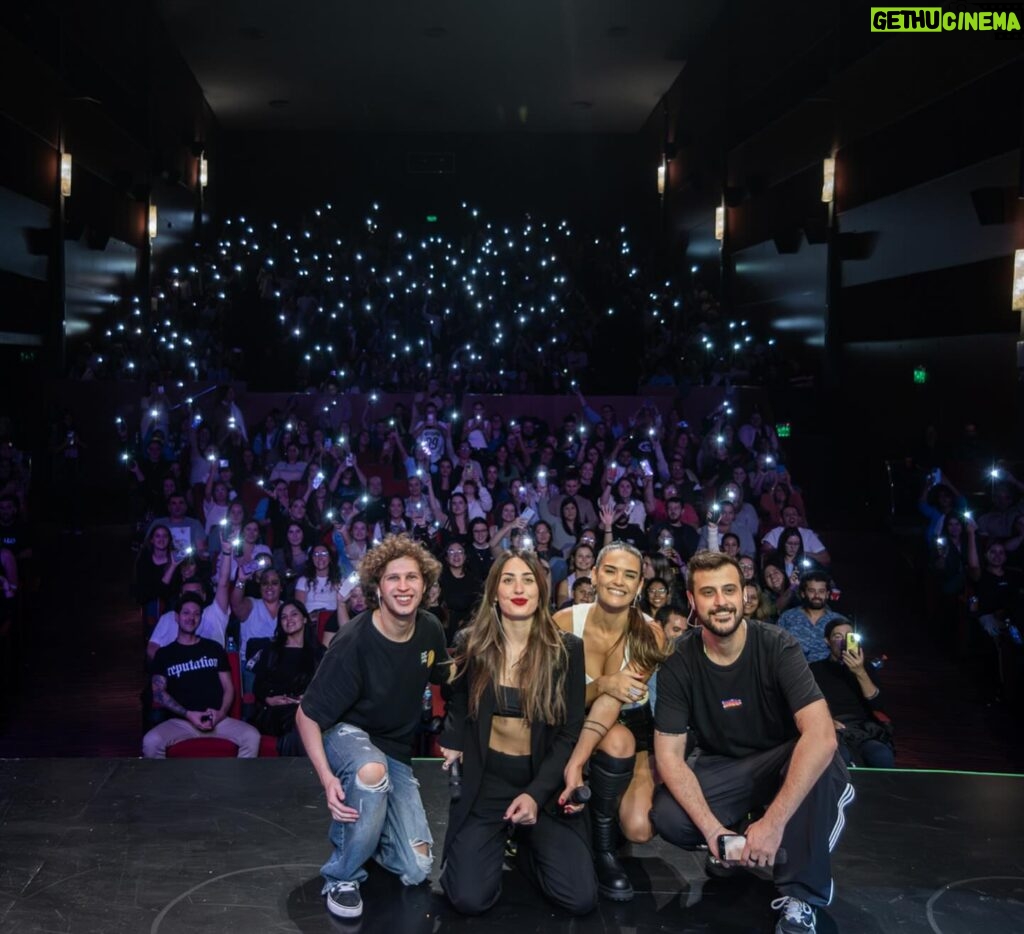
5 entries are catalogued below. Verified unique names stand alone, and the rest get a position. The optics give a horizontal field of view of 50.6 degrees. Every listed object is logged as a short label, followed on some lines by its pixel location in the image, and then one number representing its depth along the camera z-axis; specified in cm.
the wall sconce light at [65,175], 1159
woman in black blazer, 339
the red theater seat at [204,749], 508
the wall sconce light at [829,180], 1185
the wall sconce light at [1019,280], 815
